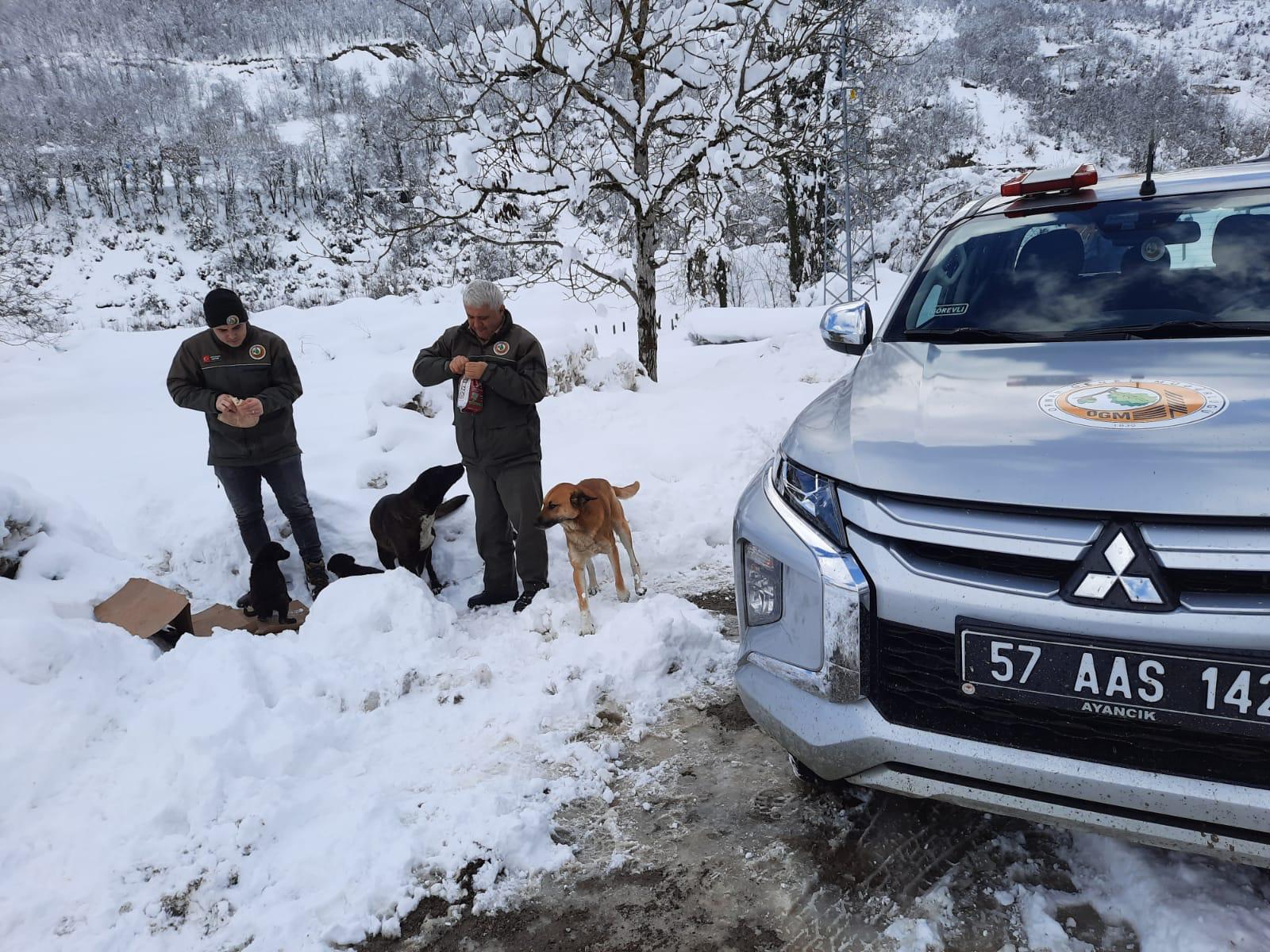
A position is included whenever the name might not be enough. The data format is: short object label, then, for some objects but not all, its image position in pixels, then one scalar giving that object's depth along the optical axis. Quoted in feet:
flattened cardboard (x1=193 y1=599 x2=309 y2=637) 13.89
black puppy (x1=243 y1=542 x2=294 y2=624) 14.17
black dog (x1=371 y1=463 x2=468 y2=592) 15.03
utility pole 42.27
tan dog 13.12
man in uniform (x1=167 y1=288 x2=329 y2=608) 14.14
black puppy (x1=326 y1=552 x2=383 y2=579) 15.65
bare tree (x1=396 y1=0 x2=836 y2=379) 25.26
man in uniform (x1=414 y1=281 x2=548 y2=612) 13.28
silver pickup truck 4.79
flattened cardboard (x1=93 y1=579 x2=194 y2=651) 12.23
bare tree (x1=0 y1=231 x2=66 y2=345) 37.86
